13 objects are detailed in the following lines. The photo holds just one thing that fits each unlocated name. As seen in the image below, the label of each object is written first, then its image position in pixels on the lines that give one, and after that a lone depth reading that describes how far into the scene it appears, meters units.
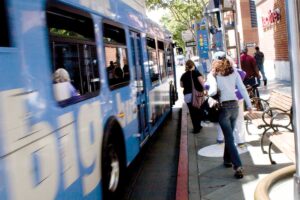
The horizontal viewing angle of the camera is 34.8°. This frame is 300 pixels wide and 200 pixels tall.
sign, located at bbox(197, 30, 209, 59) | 22.59
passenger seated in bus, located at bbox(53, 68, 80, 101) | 3.92
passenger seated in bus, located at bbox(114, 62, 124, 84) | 6.28
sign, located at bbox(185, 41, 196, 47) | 24.89
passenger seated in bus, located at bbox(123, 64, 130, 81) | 7.02
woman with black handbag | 6.58
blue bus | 3.15
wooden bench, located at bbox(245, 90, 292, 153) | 7.92
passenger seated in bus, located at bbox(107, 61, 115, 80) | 5.91
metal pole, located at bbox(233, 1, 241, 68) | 11.95
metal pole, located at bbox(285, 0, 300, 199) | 2.29
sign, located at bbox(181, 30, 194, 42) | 27.94
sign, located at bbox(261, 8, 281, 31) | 22.23
